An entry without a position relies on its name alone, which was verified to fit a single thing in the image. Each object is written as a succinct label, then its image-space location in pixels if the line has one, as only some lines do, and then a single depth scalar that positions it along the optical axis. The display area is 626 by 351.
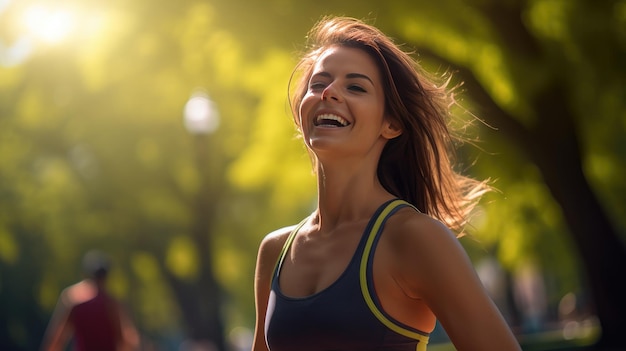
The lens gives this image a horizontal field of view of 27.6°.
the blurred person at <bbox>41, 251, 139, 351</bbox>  10.89
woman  3.27
